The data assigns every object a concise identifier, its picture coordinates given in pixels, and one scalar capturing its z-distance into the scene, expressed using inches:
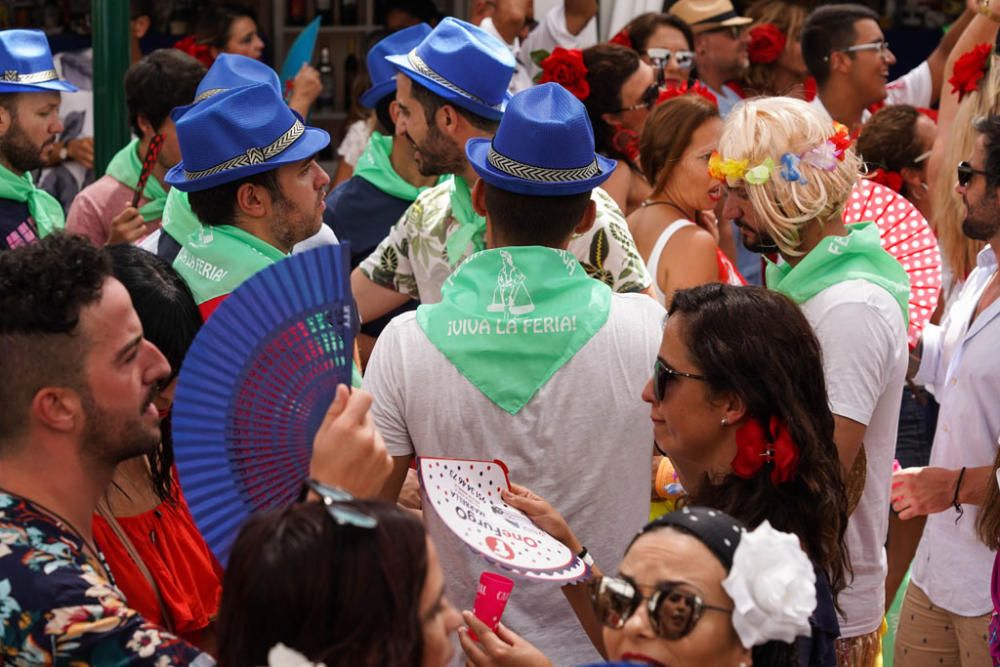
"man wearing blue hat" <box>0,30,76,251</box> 172.1
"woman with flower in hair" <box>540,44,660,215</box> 183.5
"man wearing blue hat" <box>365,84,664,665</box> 96.5
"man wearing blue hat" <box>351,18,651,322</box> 135.8
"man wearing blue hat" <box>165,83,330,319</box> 119.3
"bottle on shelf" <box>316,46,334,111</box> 317.7
